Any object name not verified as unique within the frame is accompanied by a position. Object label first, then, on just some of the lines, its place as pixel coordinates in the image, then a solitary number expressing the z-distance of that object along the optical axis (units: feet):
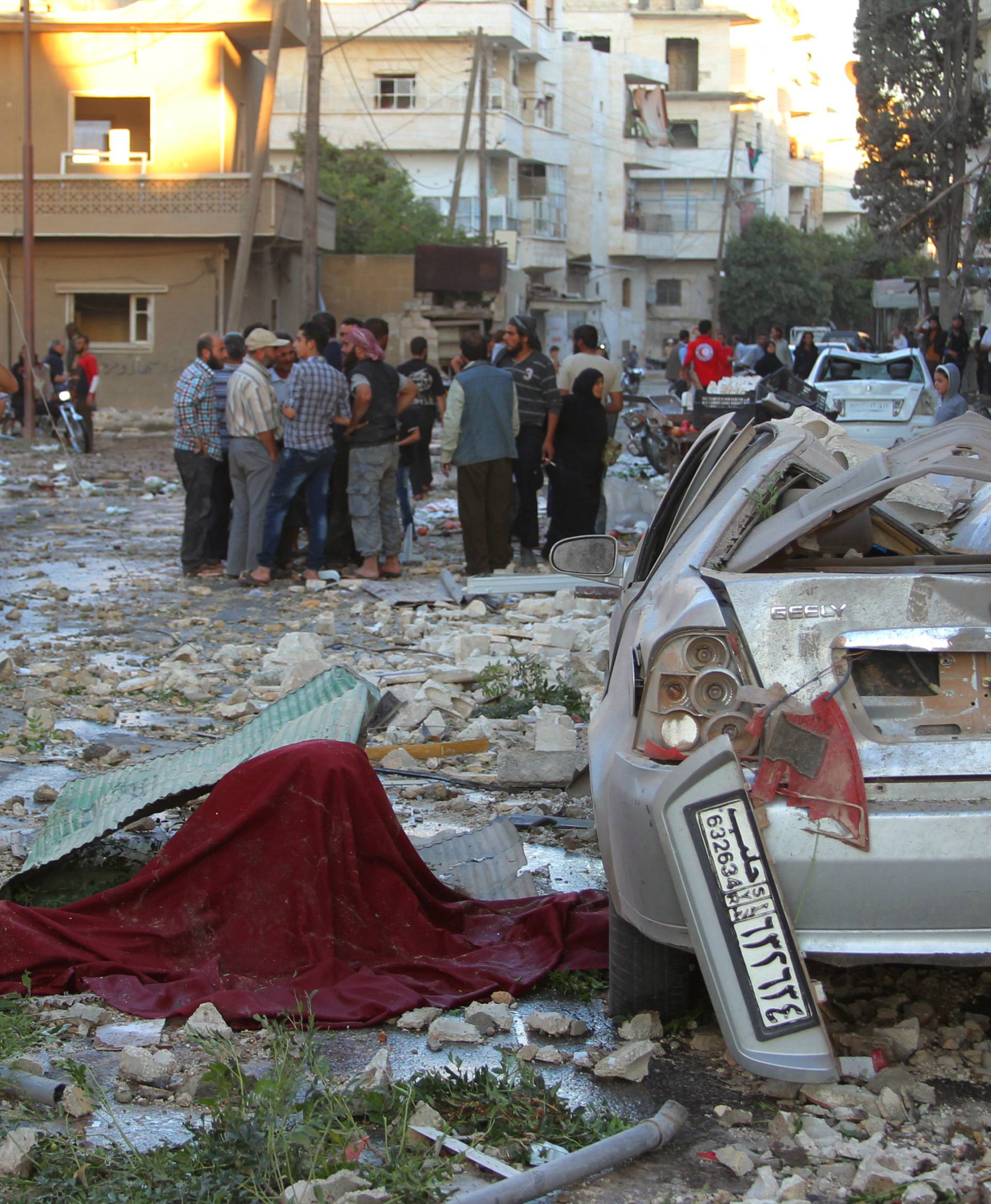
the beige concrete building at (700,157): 247.91
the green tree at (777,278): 235.61
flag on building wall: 267.80
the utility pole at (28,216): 86.89
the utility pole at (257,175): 85.76
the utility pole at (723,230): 202.80
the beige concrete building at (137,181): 110.32
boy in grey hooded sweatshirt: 54.80
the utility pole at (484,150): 144.36
